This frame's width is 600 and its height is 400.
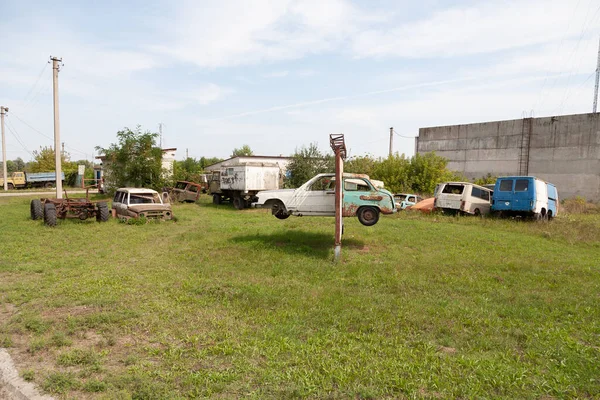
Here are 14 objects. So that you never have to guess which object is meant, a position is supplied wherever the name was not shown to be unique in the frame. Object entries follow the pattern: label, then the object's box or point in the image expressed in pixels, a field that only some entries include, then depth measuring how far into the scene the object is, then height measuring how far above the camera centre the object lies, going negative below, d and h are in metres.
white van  17.20 -0.65
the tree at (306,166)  27.58 +1.04
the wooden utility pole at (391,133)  40.02 +5.07
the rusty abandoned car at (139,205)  14.78 -1.19
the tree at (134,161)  26.38 +0.98
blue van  15.93 -0.49
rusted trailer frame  14.45 -1.37
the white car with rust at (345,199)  10.37 -0.50
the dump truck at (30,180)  42.36 -0.91
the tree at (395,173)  27.65 +0.68
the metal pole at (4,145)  38.22 +2.61
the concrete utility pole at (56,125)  20.30 +2.52
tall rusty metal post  8.94 -0.01
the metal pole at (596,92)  27.52 +6.88
